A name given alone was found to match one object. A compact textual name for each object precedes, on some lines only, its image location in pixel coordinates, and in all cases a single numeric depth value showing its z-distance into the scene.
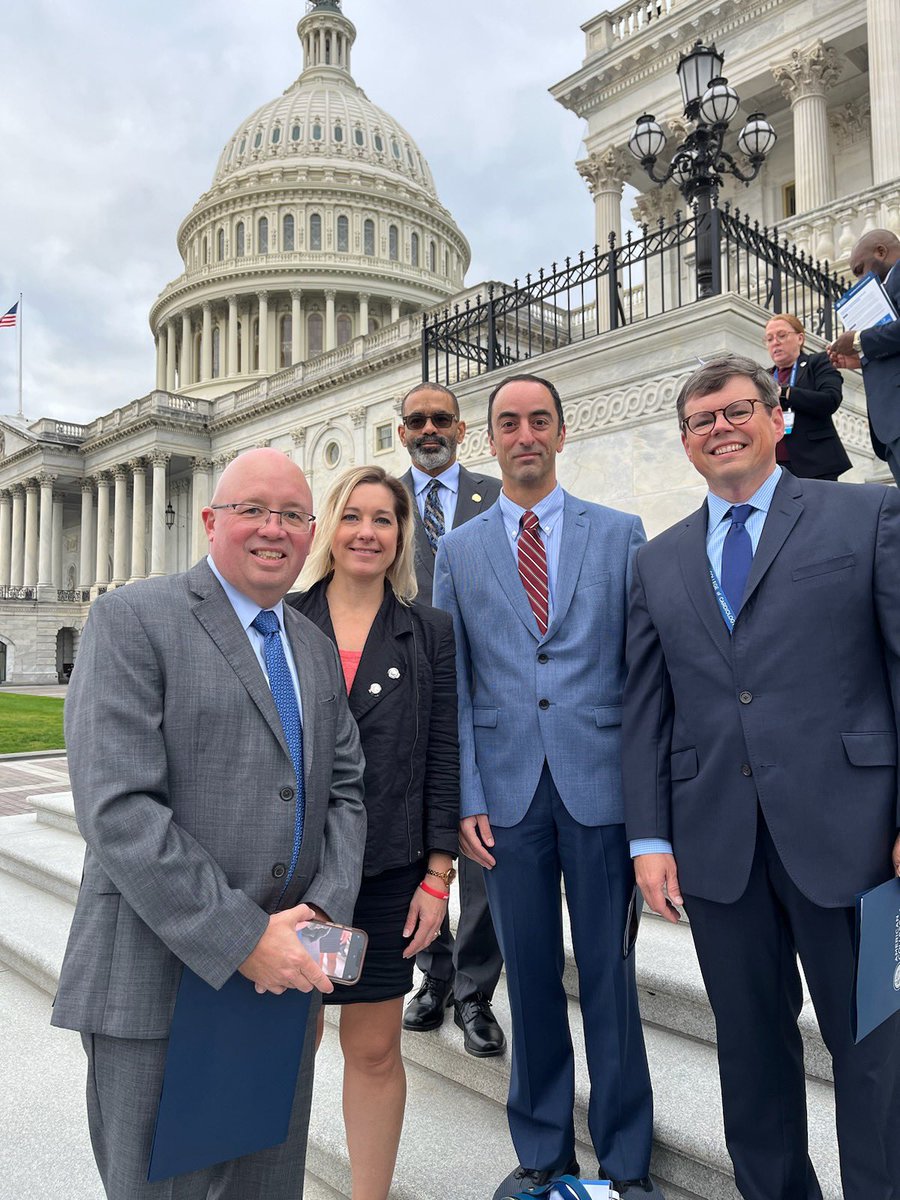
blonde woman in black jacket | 2.67
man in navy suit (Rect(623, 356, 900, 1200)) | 2.29
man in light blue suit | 2.71
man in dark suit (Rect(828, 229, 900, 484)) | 4.59
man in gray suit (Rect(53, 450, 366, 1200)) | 1.96
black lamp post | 8.75
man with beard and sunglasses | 3.64
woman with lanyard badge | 6.07
